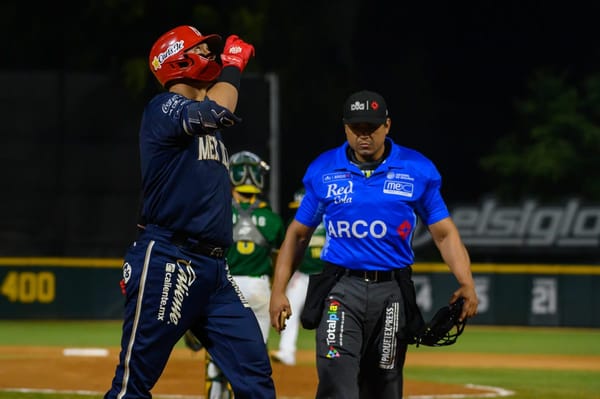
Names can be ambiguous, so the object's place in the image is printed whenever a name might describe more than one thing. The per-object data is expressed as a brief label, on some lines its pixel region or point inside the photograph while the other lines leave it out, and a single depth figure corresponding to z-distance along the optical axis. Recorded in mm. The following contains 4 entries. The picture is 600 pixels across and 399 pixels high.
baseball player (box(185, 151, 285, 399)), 21281
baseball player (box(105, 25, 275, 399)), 12562
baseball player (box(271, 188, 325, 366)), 29000
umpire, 13828
